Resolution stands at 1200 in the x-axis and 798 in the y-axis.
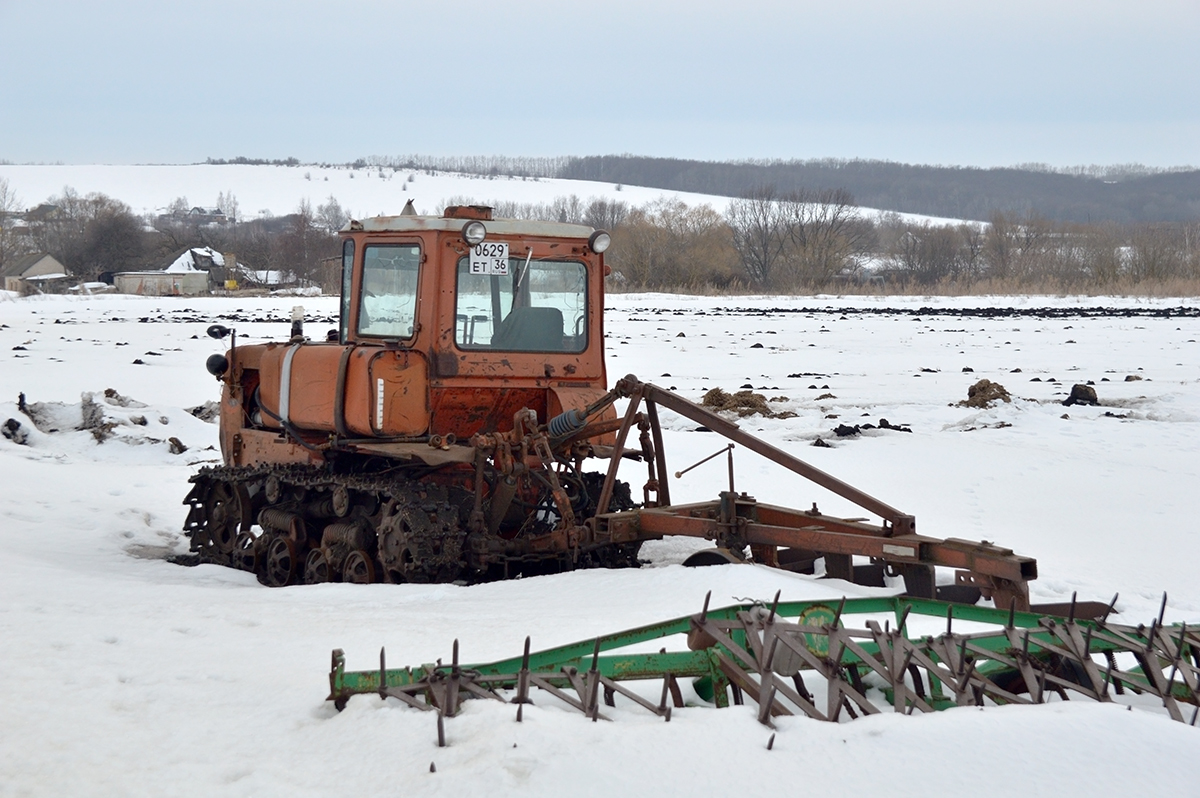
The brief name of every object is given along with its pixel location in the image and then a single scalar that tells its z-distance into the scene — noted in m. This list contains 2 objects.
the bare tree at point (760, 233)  76.88
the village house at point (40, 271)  74.56
